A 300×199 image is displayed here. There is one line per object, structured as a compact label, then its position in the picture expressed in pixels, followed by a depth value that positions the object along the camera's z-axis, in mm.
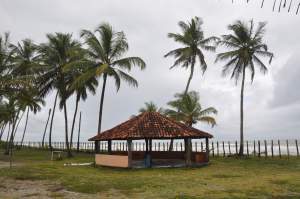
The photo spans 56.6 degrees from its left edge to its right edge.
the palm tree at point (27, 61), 25780
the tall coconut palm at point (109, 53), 23481
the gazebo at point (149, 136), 18019
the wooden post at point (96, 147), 21587
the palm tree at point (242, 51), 25045
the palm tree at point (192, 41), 27108
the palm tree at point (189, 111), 27493
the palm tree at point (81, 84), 23323
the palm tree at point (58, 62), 26451
